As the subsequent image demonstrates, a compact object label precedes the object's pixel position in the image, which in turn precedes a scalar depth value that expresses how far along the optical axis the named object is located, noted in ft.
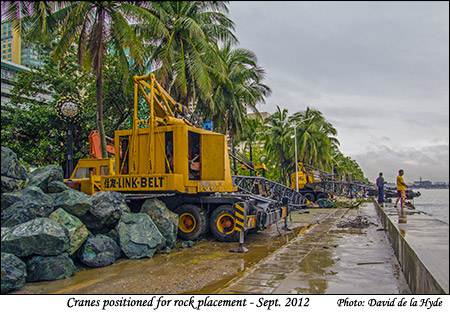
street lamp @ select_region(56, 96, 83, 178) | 43.42
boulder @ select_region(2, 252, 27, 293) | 19.55
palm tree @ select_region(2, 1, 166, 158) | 46.16
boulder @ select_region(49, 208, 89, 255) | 24.39
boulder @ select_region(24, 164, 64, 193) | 28.30
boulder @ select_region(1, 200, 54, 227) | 23.21
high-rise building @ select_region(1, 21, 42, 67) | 393.50
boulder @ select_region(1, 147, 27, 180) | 25.67
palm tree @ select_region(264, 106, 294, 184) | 136.18
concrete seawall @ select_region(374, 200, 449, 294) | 14.05
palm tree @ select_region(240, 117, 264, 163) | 130.16
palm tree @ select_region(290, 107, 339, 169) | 137.28
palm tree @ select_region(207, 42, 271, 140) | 81.92
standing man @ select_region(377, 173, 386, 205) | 64.88
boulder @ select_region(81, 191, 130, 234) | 28.04
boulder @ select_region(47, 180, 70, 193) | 28.91
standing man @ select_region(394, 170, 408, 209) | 48.62
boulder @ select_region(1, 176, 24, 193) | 25.52
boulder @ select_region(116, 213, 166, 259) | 28.25
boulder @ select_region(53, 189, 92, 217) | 26.48
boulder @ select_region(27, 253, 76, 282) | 21.90
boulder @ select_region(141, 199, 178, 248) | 31.96
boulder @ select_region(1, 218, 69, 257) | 21.40
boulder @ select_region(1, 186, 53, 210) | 24.54
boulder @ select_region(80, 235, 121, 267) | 25.55
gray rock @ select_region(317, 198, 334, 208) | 86.84
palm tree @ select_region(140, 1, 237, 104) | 57.26
